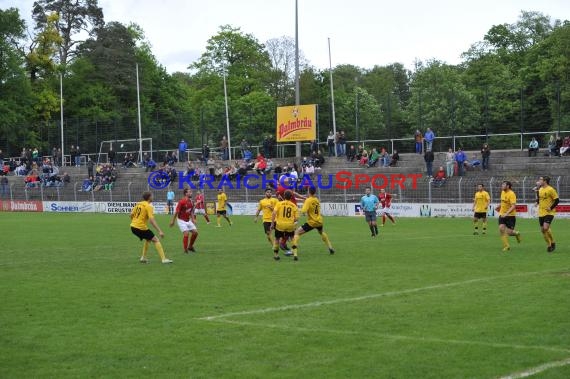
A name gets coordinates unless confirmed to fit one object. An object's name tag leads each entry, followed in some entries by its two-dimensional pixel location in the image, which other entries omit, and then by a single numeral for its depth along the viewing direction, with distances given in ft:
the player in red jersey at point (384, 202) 116.67
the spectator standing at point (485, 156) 140.56
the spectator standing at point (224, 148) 180.14
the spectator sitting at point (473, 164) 143.64
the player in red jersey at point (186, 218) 73.05
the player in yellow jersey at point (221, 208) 120.78
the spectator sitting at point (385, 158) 156.66
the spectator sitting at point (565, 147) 139.74
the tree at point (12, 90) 251.39
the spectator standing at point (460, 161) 140.36
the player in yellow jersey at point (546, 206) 66.33
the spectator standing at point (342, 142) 167.78
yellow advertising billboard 163.98
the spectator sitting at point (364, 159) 159.63
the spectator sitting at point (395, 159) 155.33
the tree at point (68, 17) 297.53
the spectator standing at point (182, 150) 188.55
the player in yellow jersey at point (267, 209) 80.50
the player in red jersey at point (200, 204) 132.87
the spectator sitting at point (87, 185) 178.66
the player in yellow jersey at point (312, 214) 68.27
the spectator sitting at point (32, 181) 188.43
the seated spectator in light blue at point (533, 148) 144.46
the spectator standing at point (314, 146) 171.12
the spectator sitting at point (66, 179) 188.03
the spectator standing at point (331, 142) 170.30
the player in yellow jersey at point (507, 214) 70.03
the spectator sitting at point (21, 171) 209.46
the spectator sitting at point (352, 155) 165.26
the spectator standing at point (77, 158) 207.51
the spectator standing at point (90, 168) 183.91
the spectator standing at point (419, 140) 157.28
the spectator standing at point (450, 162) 139.85
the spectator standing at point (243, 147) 177.64
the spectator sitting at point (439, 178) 135.44
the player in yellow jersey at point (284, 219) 66.39
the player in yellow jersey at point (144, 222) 64.54
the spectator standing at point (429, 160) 142.20
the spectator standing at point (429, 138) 151.43
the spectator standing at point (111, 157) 194.39
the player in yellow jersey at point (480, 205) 92.02
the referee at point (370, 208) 94.17
